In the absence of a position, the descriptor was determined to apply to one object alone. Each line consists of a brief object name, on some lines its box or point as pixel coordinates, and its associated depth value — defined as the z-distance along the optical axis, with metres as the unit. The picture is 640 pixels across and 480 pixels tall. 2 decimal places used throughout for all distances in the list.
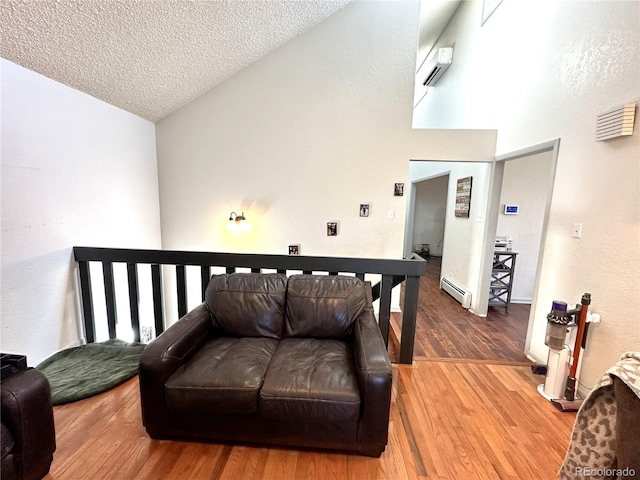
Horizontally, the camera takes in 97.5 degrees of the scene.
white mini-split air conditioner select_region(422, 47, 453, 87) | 4.66
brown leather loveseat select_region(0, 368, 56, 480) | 1.14
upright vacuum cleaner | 1.91
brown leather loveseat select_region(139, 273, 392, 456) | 1.39
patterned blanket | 0.96
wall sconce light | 3.47
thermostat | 3.82
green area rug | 1.92
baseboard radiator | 3.82
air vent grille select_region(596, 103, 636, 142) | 1.69
